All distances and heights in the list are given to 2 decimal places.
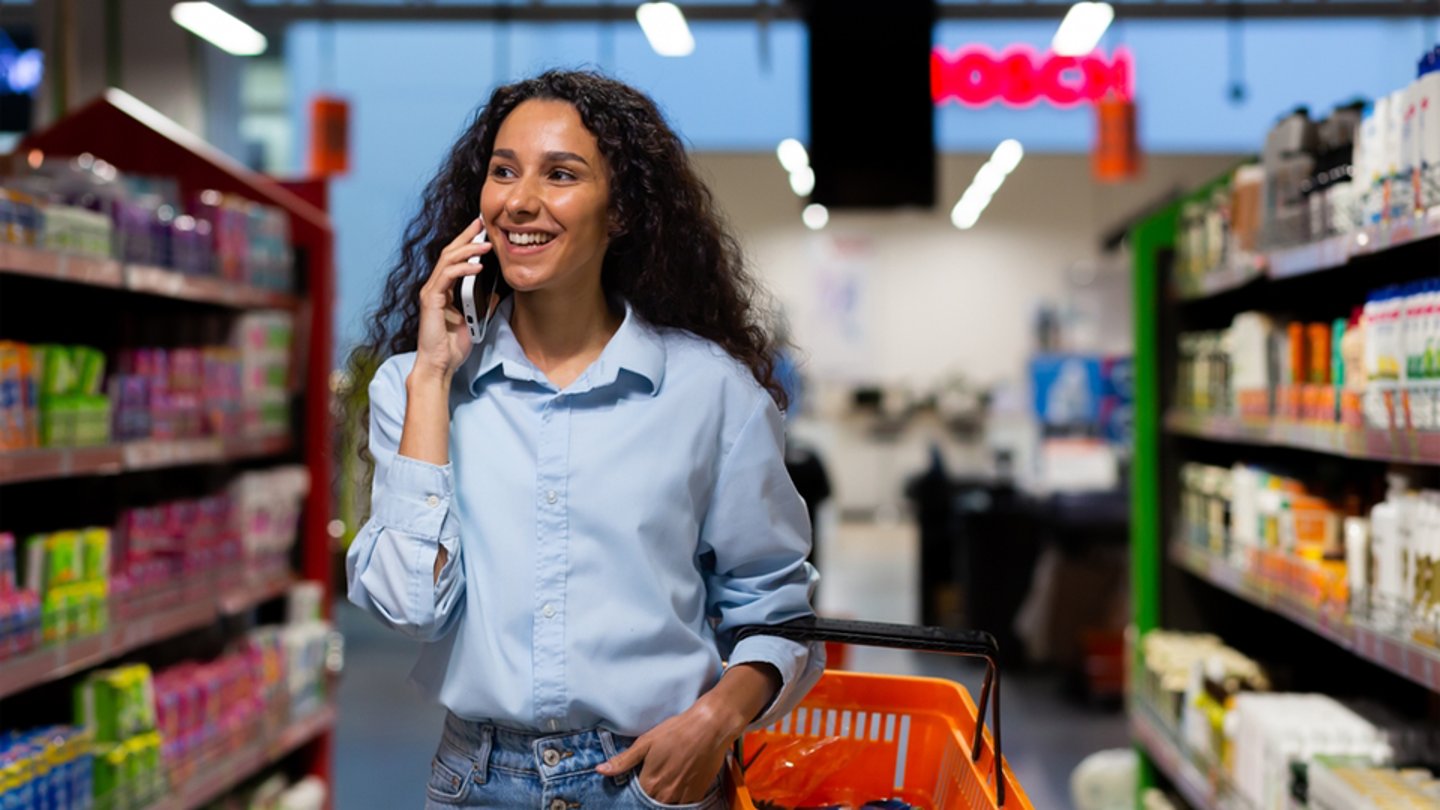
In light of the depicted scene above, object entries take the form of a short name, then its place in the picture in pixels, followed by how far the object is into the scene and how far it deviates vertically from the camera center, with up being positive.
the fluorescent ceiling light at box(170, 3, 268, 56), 7.25 +1.93
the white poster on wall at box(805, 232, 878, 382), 16.42 +1.08
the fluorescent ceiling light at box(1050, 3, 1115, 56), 8.01 +2.11
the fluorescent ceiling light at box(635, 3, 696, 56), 8.11 +2.13
